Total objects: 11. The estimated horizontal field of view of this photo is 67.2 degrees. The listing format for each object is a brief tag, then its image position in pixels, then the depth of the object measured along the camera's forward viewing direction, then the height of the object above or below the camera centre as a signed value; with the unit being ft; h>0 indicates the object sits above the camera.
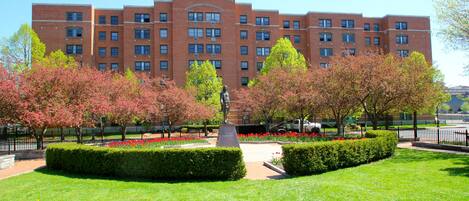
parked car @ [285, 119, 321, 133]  124.59 -6.04
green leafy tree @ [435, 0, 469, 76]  62.24 +15.85
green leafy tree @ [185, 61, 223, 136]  151.64 +12.55
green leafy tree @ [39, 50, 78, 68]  149.28 +23.92
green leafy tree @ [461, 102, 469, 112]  310.57 +2.68
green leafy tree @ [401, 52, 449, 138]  78.89 +5.23
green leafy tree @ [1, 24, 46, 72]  144.36 +28.20
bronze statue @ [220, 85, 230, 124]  64.80 +1.52
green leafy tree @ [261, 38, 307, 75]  148.35 +22.89
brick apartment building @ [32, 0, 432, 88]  183.21 +40.99
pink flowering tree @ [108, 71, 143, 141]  89.10 +2.63
